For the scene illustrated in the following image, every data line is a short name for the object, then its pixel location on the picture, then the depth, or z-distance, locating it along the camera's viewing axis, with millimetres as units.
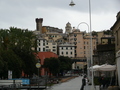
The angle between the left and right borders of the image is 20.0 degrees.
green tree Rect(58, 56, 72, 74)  128475
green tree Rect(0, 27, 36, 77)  56281
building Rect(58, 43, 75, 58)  196375
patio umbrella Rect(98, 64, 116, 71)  34594
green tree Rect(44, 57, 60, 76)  102256
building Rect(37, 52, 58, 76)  109538
